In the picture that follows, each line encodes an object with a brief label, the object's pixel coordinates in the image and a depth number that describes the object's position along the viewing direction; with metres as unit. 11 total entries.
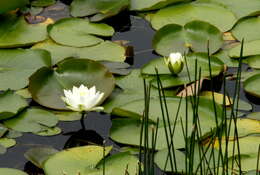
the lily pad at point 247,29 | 5.66
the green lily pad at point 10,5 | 5.87
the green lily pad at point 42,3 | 6.41
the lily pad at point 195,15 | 5.87
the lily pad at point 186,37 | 5.51
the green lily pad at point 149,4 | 6.10
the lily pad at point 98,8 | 6.04
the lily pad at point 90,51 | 5.44
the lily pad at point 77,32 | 5.65
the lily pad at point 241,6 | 5.95
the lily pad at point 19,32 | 5.64
